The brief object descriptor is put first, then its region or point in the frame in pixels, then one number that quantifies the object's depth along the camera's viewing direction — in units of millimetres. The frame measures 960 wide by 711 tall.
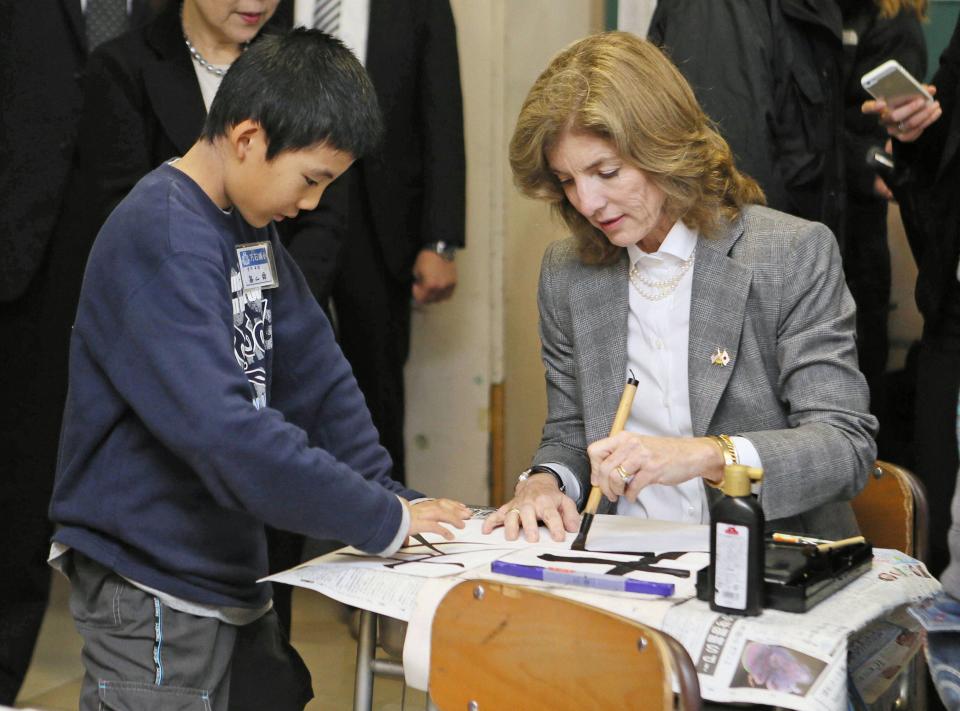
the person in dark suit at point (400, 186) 3420
